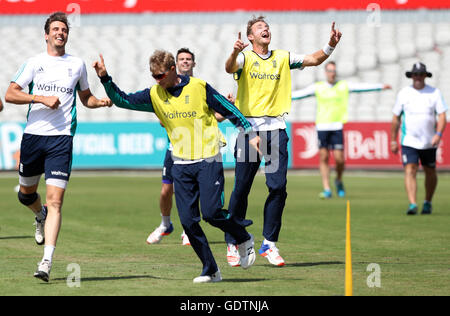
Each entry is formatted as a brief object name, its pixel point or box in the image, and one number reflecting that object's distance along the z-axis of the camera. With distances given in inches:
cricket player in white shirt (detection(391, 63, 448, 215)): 1135.6
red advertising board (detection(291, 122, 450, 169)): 1998.0
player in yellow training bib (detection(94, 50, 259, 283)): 580.7
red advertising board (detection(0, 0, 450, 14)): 2514.8
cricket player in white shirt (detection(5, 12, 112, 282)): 620.4
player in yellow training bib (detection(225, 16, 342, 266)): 697.0
